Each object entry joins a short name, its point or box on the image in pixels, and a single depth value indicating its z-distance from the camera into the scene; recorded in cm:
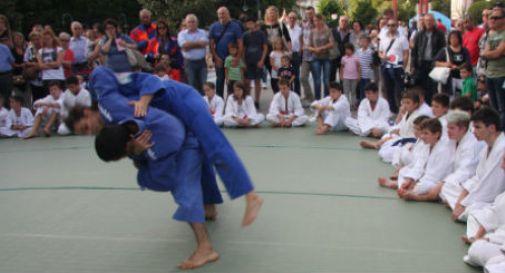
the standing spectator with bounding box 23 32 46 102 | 828
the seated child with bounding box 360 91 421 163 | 561
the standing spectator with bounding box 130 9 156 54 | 871
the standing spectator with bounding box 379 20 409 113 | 810
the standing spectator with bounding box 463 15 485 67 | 761
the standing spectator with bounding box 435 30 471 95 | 722
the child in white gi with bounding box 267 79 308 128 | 761
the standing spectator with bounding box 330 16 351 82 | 895
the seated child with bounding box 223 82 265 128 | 764
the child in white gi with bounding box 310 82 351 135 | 706
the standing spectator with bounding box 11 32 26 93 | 832
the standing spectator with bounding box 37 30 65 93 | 830
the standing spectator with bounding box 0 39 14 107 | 784
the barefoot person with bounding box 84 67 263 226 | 328
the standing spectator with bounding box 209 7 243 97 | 855
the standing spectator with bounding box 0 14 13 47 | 813
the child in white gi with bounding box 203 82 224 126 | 784
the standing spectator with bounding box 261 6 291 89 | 905
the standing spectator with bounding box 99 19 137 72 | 795
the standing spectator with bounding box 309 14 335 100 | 861
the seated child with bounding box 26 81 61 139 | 758
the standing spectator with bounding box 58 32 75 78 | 859
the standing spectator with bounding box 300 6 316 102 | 884
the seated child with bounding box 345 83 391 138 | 677
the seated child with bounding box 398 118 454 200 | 430
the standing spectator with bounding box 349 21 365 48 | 904
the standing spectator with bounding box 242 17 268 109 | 856
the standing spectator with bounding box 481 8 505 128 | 600
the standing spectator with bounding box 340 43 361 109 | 838
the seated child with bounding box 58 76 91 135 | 746
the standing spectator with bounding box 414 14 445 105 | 761
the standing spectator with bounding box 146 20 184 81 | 860
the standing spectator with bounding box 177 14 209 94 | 842
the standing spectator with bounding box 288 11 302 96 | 914
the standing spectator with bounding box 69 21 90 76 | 877
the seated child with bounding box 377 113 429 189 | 464
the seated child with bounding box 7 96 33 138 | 760
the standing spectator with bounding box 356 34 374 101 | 849
